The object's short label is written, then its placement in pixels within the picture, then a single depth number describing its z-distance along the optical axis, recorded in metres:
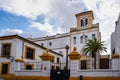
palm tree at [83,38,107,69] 16.02
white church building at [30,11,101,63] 18.72
